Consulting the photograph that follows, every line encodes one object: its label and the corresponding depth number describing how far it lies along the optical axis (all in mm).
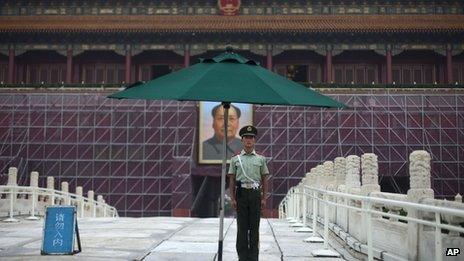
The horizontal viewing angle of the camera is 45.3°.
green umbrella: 5945
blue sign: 7637
